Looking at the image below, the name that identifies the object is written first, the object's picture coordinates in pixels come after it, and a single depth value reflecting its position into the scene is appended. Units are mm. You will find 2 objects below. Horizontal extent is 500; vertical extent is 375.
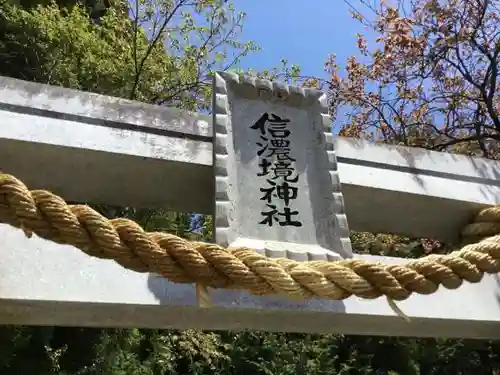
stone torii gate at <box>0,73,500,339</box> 1424
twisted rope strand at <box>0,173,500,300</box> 1101
